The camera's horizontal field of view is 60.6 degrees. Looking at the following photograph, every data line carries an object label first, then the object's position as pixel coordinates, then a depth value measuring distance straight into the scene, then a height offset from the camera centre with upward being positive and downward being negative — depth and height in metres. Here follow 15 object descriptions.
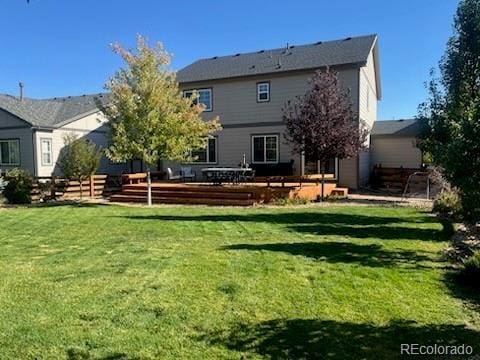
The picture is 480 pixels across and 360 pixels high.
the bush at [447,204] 11.12 -1.25
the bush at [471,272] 5.32 -1.49
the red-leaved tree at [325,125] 15.17 +1.37
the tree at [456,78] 12.78 +2.70
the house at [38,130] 22.66 +2.00
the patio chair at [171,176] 22.17 -0.71
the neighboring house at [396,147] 22.83 +0.80
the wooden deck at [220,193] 15.22 -1.18
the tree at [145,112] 14.70 +1.89
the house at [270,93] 20.09 +3.66
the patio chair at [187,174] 21.44 -0.57
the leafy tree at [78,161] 17.92 +0.15
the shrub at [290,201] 14.64 -1.43
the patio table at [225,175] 17.33 -0.52
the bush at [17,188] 16.86 -0.95
